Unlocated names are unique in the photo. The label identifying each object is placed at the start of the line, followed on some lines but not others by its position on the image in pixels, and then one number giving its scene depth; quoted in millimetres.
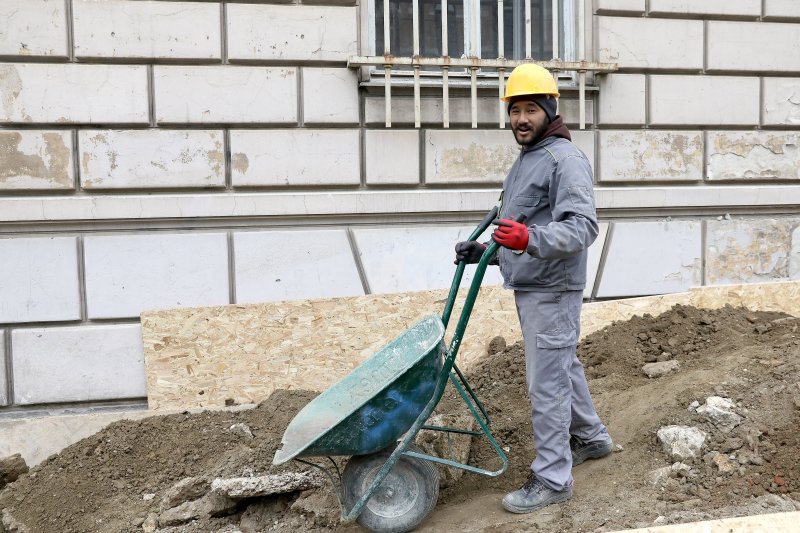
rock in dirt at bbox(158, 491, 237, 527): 4078
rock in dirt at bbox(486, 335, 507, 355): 5980
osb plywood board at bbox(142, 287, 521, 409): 5691
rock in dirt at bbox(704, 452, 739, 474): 3719
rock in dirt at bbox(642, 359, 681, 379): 5113
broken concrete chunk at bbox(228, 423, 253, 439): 5062
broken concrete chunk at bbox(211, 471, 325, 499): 3934
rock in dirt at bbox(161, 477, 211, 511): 4250
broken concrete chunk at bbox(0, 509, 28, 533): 4270
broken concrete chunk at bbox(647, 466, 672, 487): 3729
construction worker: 3520
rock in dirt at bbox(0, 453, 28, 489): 4926
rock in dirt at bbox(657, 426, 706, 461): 3852
